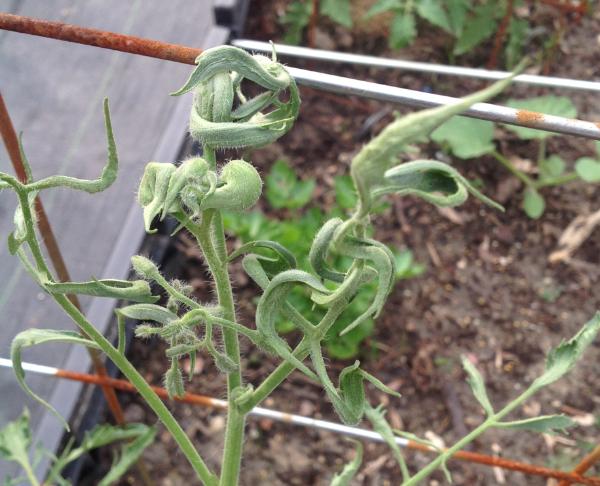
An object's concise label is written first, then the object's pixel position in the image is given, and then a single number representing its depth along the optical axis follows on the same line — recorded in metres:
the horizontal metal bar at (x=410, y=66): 0.89
